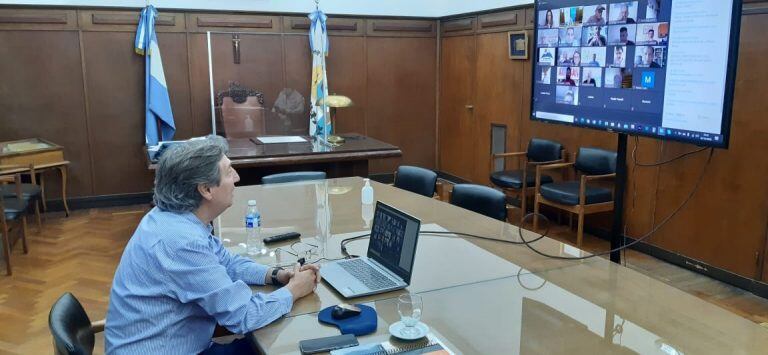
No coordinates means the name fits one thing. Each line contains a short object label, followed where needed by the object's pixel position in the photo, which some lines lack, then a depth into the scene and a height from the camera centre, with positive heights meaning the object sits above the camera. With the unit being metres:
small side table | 4.95 -0.66
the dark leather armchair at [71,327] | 1.47 -0.67
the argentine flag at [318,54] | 6.24 +0.26
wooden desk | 4.18 -0.57
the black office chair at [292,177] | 3.88 -0.66
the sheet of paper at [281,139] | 4.94 -0.52
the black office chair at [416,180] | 3.66 -0.65
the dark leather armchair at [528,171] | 4.95 -0.83
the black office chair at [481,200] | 3.08 -0.66
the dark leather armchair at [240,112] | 5.73 -0.33
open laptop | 1.93 -0.65
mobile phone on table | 1.51 -0.69
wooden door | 6.49 -0.31
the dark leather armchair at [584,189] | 4.34 -0.85
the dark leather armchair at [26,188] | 4.53 -0.86
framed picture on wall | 5.41 +0.31
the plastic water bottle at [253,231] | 2.43 -0.65
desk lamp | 4.81 -0.20
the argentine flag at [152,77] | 5.68 +0.02
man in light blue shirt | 1.62 -0.57
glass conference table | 1.56 -0.69
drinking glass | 1.59 -0.65
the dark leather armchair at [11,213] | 3.92 -0.92
